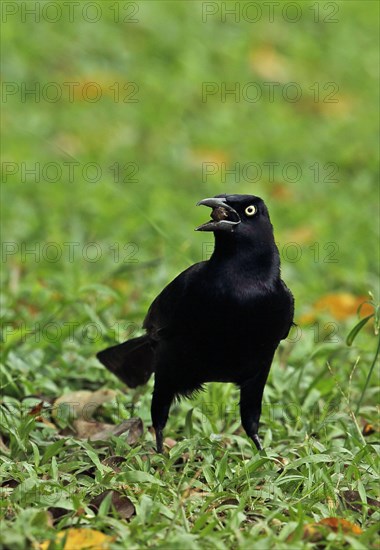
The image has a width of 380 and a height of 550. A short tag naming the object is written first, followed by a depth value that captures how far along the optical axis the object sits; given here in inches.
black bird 311.6
